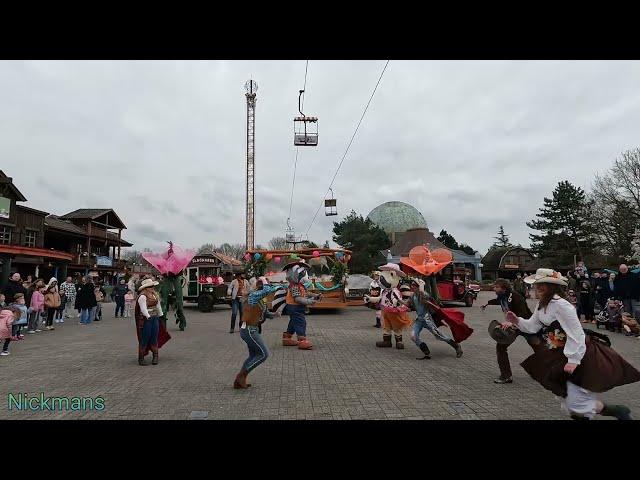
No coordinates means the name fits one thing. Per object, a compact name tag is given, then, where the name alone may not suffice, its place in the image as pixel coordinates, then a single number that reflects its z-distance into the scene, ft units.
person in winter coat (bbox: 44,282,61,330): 43.21
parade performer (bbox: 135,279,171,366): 25.39
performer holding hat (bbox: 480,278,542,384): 19.34
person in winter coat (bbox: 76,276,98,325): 48.21
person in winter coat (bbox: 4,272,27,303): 34.99
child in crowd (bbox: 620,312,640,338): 36.91
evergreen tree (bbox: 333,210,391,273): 124.47
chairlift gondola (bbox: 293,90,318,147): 73.87
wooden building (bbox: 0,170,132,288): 89.69
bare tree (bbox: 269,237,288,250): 270.10
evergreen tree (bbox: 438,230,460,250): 219.45
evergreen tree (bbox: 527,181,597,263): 129.30
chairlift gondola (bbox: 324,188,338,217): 100.58
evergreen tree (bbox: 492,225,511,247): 282.97
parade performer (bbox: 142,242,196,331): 35.73
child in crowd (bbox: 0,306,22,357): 27.58
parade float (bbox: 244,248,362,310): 59.67
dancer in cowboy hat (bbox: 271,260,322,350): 31.32
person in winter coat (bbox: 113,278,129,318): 59.11
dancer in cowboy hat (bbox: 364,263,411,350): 30.19
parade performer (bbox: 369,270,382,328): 36.63
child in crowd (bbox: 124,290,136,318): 59.77
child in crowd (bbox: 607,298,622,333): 39.22
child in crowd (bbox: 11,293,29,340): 34.14
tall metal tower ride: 186.91
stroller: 41.06
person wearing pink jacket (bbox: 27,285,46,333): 40.16
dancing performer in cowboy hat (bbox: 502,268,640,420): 12.05
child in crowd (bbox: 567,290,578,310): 48.51
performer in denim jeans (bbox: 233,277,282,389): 19.40
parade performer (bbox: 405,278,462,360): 26.78
